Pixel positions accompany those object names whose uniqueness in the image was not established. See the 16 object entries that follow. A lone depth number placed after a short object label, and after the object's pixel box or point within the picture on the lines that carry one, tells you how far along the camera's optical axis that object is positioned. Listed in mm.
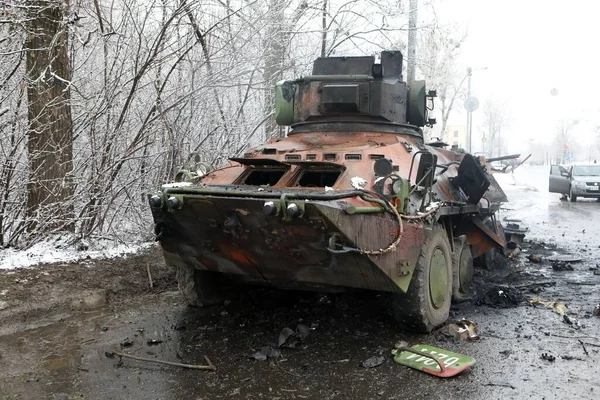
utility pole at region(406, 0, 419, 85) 13641
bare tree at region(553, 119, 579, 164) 72812
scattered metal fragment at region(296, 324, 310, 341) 5758
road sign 26641
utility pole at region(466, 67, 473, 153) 29014
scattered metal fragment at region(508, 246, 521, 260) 9803
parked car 21875
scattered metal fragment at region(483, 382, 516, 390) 4609
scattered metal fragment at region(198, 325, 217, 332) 6008
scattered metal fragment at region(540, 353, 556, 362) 5153
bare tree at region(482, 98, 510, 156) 56766
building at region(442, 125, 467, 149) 79588
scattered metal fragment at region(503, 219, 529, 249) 10195
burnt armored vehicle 4977
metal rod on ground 4938
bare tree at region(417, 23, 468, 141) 27609
